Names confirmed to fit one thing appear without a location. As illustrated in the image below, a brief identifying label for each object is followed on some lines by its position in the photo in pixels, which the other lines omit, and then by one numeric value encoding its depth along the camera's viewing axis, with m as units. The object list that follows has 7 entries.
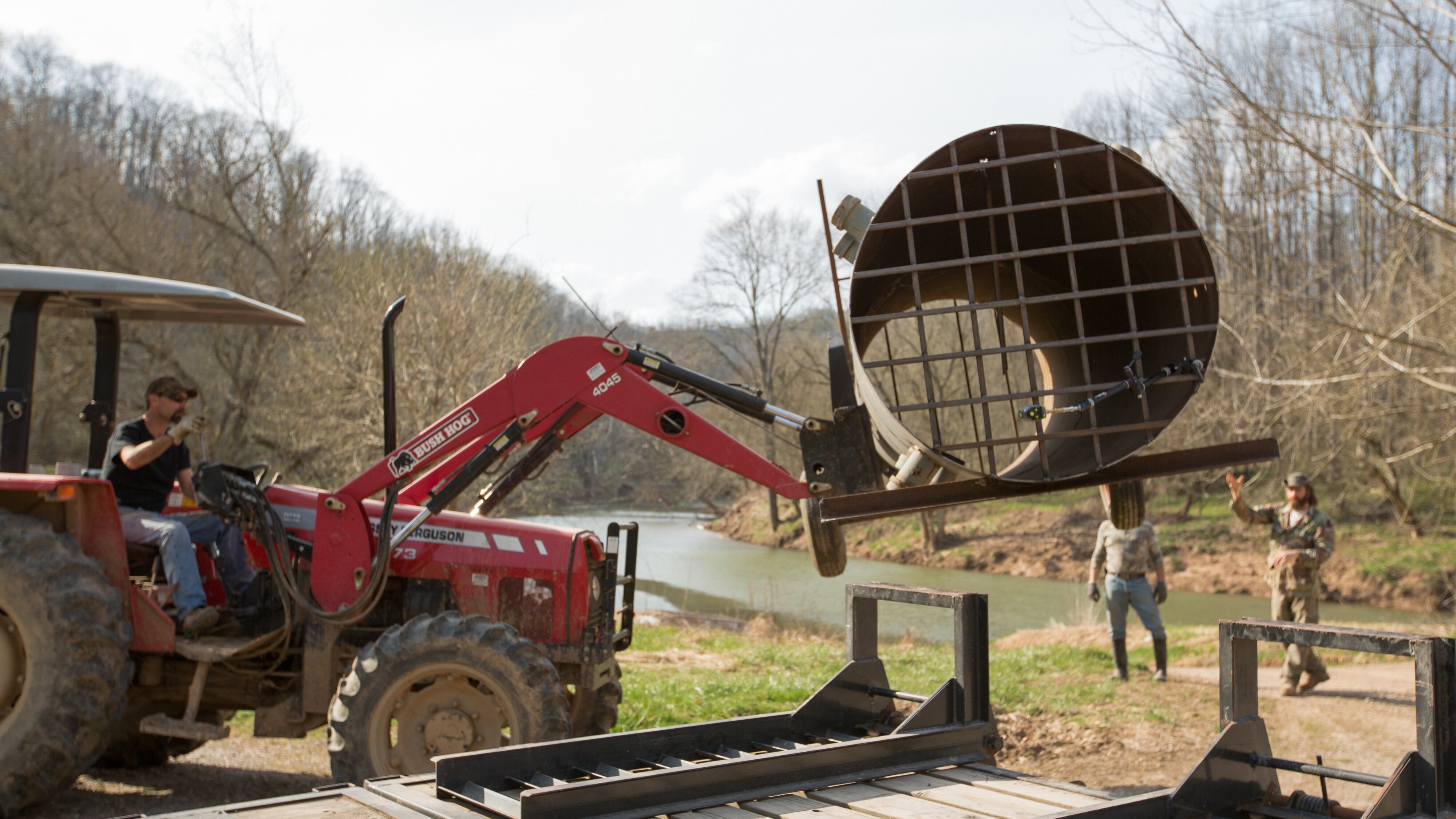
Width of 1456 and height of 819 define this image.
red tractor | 5.29
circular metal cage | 3.83
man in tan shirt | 9.92
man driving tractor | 5.72
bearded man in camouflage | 9.39
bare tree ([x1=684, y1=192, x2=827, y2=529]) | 33.00
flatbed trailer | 2.92
